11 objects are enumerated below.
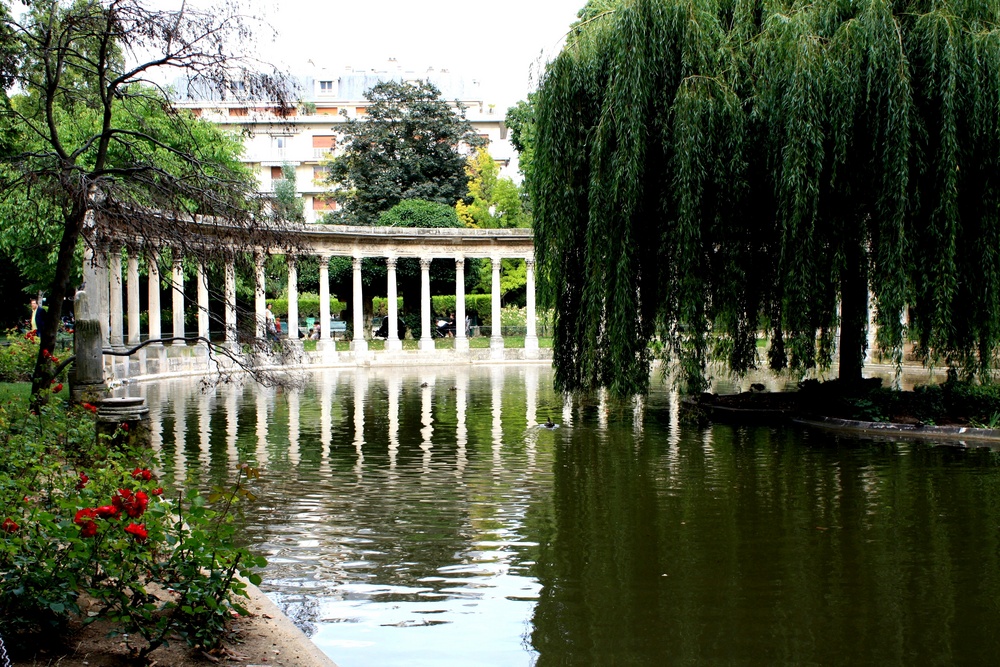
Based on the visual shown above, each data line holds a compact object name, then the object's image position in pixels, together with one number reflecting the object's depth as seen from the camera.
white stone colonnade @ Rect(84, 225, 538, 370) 41.56
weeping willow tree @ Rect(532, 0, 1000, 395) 15.84
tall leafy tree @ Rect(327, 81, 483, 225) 58.94
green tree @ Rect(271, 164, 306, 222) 65.06
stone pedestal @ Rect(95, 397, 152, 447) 14.16
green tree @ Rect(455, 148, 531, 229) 60.56
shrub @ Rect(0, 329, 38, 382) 19.03
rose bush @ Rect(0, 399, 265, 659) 5.40
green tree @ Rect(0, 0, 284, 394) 11.84
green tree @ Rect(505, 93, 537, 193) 47.97
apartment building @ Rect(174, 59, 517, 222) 80.81
